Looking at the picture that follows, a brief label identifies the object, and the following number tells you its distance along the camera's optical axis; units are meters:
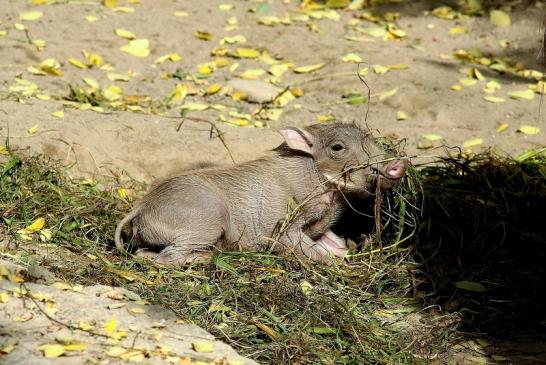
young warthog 10.87
